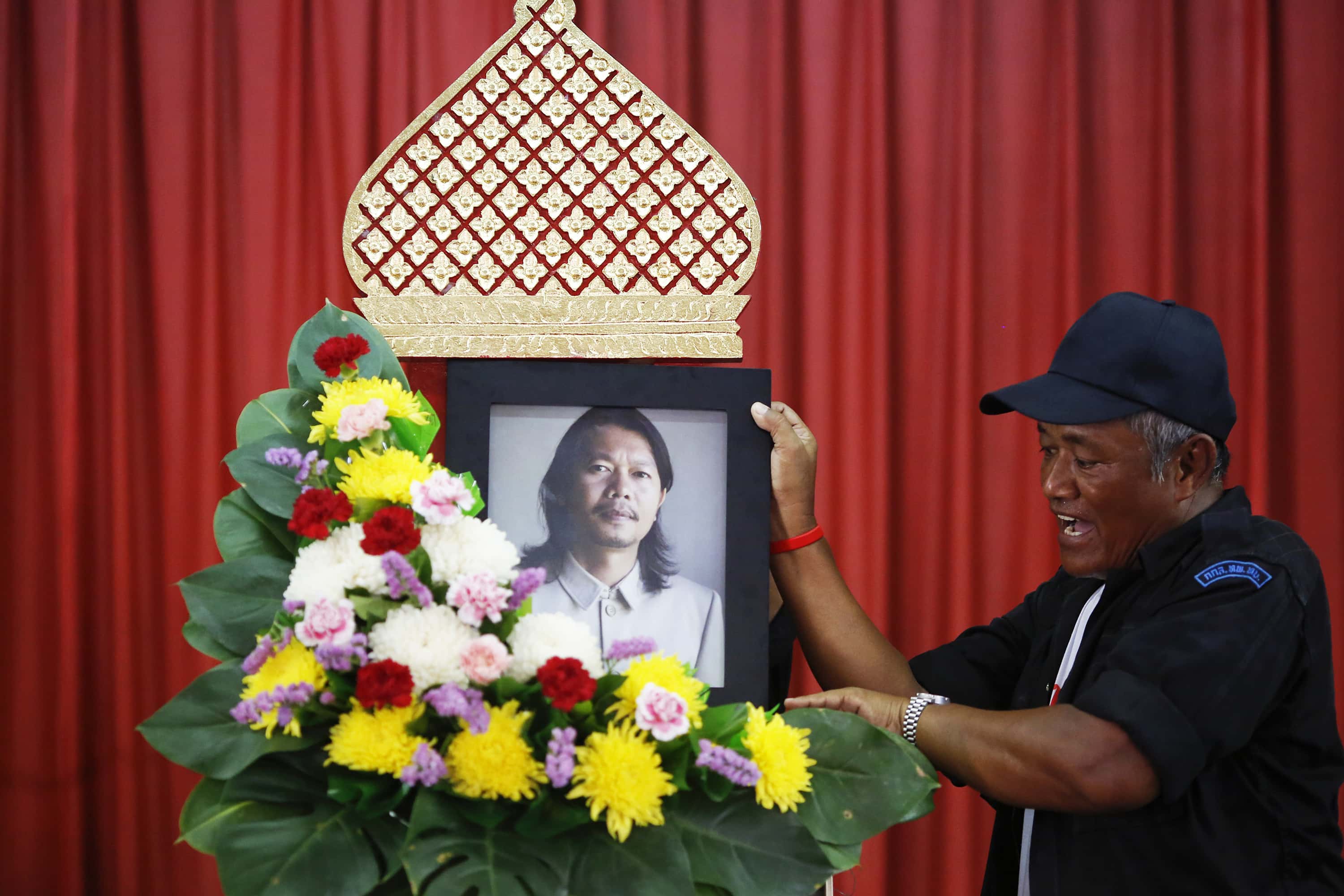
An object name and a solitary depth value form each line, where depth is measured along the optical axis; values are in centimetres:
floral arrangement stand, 324
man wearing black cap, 344
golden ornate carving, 355
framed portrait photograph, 352
